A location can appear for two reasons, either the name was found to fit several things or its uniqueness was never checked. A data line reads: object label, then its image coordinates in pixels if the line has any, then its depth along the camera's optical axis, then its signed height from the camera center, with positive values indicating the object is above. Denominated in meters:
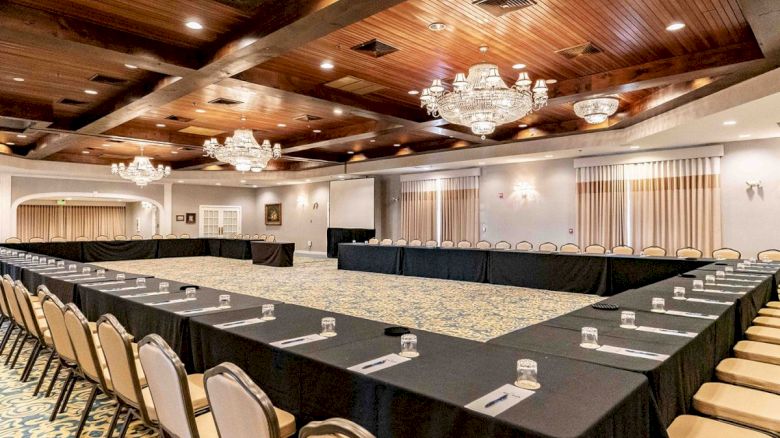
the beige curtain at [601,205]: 11.12 +0.44
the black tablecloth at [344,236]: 15.98 -0.42
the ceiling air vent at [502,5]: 4.05 +1.94
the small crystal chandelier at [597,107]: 6.29 +1.60
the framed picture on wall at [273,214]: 20.14 +0.45
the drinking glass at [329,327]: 2.70 -0.60
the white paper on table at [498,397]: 1.58 -0.64
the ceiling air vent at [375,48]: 5.10 +1.99
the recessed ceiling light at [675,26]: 4.81 +2.06
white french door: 19.61 +0.18
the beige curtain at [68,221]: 20.23 +0.17
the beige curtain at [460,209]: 13.78 +0.46
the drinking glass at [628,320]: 2.85 -0.60
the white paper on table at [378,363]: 2.03 -0.64
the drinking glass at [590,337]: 2.43 -0.60
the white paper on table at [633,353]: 2.20 -0.64
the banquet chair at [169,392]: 1.86 -0.72
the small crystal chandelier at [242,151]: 8.75 +1.42
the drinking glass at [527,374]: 1.84 -0.60
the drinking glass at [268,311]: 3.12 -0.59
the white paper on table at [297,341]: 2.45 -0.64
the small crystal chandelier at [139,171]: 11.77 +1.39
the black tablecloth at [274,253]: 13.23 -0.86
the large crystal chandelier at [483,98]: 5.20 +1.44
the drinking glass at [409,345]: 2.28 -0.60
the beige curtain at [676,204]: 9.82 +0.43
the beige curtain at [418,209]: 14.91 +0.47
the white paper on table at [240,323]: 2.88 -0.63
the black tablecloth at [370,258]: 11.41 -0.88
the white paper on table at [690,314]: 3.09 -0.62
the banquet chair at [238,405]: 1.41 -0.59
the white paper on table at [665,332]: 2.64 -0.64
